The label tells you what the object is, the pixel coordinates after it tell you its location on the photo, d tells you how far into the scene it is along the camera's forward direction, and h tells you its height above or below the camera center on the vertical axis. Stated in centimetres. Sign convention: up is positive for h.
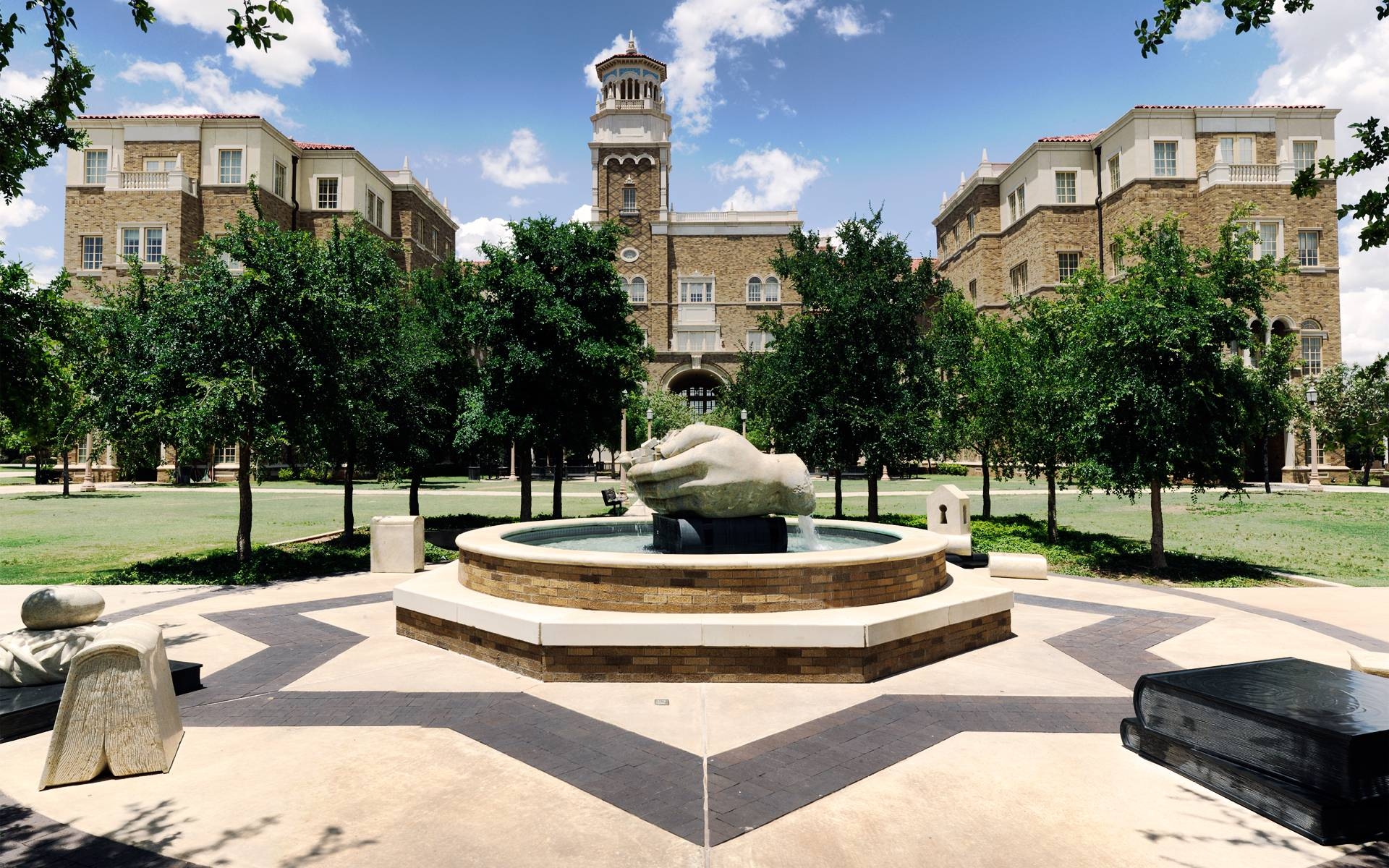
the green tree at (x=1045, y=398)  1543 +107
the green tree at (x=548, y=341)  1850 +278
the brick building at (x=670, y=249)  5888 +1656
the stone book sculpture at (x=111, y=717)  470 -184
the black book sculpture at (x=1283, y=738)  397 -181
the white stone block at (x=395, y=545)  1349 -191
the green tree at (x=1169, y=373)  1349 +141
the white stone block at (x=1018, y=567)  1288 -221
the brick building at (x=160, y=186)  4434 +1640
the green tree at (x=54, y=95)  473 +282
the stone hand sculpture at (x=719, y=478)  895 -43
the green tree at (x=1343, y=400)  3816 +251
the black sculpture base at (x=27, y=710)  542 -204
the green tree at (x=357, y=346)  1329 +198
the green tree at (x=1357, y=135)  528 +232
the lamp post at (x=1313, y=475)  3719 -161
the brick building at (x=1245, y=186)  4212 +1571
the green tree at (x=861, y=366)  1864 +213
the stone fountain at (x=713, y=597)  671 -166
